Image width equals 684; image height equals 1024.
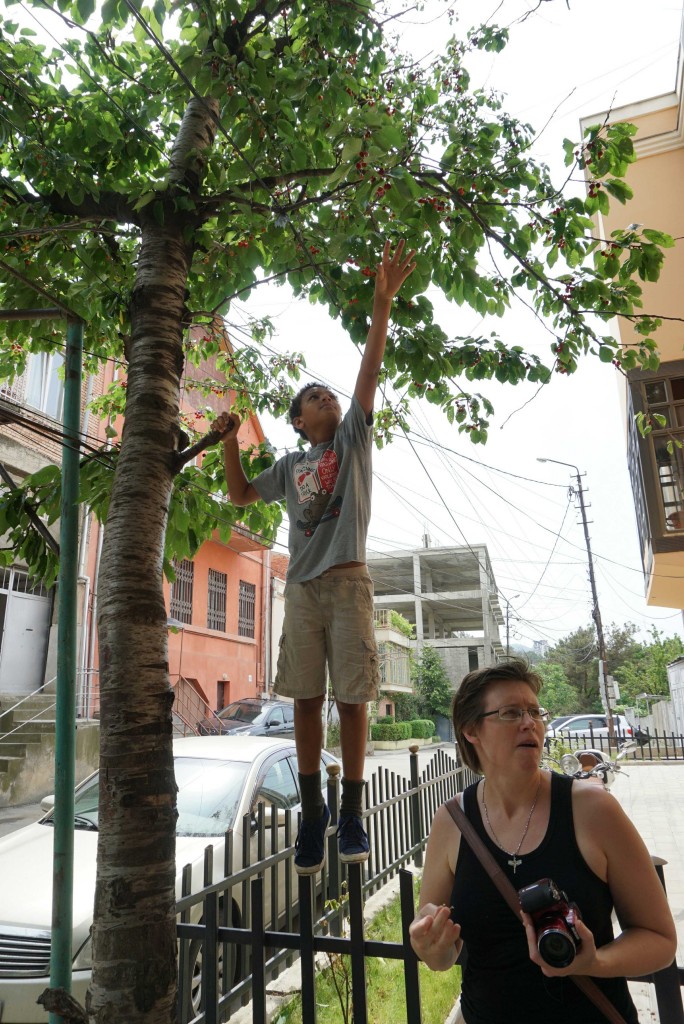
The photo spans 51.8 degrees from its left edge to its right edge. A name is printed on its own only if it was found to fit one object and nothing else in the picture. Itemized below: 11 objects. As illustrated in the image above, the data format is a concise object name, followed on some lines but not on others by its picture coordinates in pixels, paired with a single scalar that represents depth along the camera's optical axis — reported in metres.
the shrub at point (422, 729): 36.18
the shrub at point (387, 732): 33.47
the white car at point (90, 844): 3.85
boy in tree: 2.58
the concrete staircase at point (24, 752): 11.84
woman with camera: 1.62
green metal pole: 2.65
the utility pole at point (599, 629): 25.67
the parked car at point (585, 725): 28.14
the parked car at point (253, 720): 16.84
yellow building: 11.97
